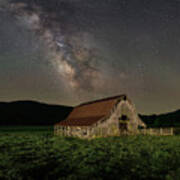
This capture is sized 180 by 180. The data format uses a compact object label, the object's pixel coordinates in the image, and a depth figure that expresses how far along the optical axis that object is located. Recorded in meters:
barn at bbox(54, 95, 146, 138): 26.36
